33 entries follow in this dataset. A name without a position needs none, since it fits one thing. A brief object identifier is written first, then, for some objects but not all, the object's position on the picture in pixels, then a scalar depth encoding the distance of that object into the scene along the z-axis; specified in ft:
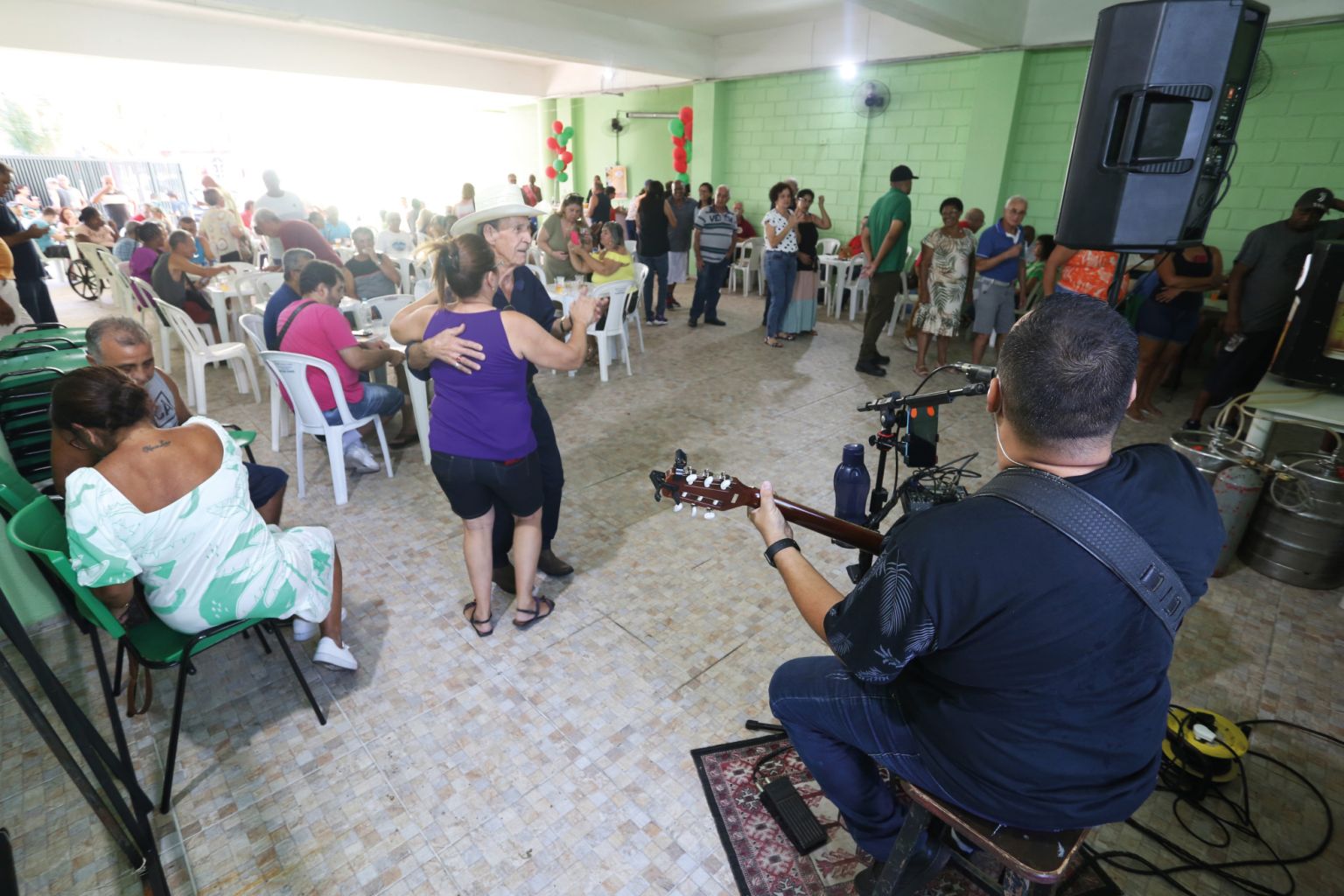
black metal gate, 41.78
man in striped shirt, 21.42
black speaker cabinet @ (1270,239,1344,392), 9.12
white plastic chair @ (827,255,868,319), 23.65
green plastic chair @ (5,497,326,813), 5.09
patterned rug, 5.18
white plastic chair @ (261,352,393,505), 10.21
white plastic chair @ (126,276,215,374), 16.10
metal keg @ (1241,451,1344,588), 8.55
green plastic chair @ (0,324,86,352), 10.25
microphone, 5.68
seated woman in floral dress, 5.07
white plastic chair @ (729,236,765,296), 28.09
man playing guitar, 3.06
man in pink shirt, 10.26
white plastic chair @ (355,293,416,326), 14.20
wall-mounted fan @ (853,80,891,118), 24.98
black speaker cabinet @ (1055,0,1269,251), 6.99
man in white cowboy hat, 6.48
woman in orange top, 14.06
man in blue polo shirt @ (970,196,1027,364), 16.08
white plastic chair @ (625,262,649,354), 18.56
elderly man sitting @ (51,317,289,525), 7.75
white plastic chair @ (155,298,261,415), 14.40
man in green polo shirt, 16.08
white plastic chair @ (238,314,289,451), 12.39
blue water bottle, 6.51
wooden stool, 3.56
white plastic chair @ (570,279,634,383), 16.56
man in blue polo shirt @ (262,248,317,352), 11.28
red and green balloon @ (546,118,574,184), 37.96
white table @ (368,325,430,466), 12.18
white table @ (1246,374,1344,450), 8.48
